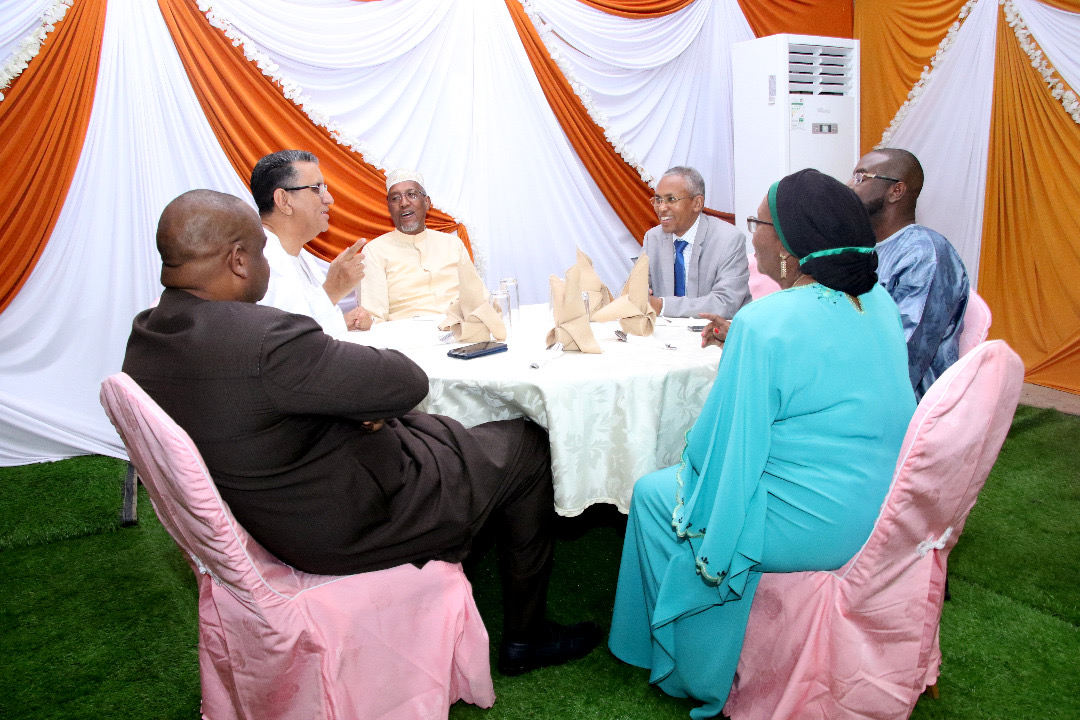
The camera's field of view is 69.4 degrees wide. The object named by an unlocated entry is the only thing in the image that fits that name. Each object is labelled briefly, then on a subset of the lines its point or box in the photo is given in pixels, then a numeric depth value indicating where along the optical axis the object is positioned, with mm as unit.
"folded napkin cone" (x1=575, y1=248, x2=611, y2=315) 2650
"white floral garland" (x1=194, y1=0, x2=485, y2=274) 3848
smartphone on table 2195
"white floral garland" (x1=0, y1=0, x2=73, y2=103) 3492
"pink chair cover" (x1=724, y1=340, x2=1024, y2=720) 1478
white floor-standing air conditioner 5086
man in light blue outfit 2271
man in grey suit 3105
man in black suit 1430
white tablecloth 1945
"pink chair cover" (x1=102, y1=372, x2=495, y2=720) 1462
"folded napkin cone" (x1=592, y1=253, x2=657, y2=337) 2426
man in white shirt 2607
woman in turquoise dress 1538
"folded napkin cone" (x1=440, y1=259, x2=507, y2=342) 2305
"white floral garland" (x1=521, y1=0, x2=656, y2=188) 4699
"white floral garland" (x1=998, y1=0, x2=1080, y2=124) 4250
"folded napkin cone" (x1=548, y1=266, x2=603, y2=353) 2186
